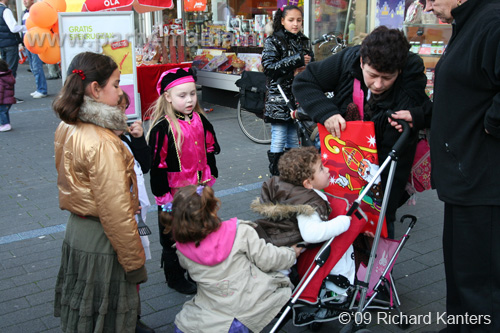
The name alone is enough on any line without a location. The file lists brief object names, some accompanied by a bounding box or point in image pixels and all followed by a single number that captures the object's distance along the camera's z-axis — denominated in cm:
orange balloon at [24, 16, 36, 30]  973
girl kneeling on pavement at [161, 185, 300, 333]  271
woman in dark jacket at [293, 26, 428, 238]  297
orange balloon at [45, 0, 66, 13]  955
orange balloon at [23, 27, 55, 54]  937
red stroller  287
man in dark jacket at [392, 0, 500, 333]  248
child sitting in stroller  288
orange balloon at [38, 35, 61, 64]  942
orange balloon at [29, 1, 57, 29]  936
